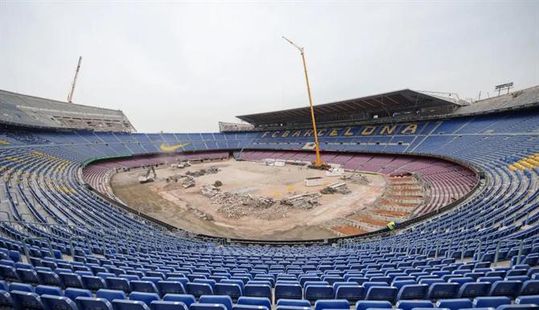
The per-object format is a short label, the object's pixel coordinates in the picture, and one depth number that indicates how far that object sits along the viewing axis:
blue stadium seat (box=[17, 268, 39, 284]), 4.79
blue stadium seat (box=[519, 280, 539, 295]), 4.21
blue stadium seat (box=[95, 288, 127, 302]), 3.94
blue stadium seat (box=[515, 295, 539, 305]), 3.53
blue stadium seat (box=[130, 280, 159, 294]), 4.71
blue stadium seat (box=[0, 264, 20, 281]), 4.87
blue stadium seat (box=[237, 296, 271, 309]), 3.86
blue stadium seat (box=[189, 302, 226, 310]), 3.26
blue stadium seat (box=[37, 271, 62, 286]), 4.82
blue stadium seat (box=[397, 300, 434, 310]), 3.70
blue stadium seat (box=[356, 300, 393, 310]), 3.68
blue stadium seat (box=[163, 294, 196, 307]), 3.91
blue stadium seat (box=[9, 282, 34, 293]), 3.88
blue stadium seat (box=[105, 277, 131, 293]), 4.78
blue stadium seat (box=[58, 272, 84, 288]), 4.79
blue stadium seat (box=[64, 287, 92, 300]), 3.92
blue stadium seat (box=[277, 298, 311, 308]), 3.92
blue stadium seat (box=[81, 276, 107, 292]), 4.76
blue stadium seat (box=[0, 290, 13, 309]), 3.56
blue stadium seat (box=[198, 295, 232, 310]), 3.82
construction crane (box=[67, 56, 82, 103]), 92.81
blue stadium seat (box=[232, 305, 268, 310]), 3.38
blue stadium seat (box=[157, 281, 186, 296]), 4.73
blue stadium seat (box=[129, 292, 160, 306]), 3.92
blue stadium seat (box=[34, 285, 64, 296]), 3.89
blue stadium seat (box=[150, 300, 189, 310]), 3.33
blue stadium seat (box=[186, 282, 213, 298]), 4.72
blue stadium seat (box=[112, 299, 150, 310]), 3.33
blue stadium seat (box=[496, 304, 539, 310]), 3.09
